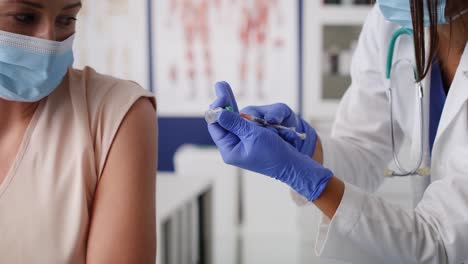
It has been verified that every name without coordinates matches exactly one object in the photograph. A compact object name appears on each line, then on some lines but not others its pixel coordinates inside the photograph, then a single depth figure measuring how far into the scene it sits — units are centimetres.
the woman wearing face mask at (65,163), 119
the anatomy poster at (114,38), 414
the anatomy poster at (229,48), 400
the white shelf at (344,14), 371
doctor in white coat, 122
